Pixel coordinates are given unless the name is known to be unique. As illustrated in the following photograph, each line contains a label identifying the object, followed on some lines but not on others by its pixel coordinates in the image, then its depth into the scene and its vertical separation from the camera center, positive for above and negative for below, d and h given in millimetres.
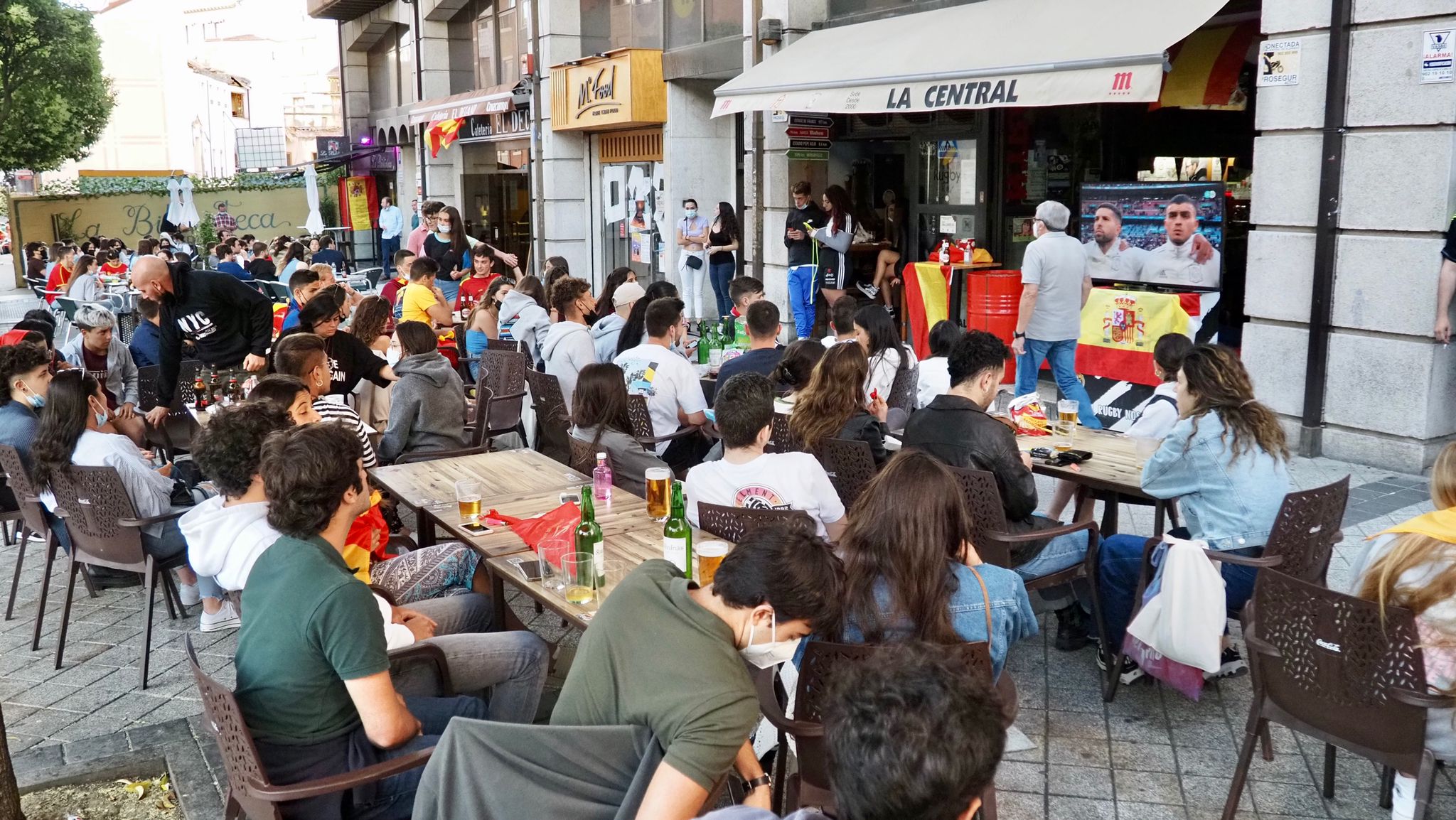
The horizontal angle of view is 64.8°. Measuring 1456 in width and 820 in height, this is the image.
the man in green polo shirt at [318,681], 2645 -1051
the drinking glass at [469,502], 4301 -1016
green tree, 28000 +3767
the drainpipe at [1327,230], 7137 -42
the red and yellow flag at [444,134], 20656 +1708
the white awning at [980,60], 7727 +1312
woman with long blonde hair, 2955 -960
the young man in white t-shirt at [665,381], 6398 -851
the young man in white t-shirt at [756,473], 4129 -885
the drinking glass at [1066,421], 5453 -938
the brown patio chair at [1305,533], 3945 -1073
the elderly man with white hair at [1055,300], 8320 -540
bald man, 6879 -544
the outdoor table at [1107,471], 4691 -1023
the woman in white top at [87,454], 4863 -950
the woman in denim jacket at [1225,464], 4121 -863
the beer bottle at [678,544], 3645 -1000
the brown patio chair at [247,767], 2584 -1245
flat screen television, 8867 -98
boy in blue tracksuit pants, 12367 -307
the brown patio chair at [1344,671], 2879 -1163
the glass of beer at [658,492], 4328 -996
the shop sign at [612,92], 14727 +1803
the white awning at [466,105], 18516 +2122
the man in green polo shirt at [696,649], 2268 -870
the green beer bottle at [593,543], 3584 -1010
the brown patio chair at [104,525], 4707 -1229
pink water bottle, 4488 -998
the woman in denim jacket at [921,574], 2955 -902
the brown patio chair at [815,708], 2762 -1221
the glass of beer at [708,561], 3555 -1034
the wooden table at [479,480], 4707 -1100
